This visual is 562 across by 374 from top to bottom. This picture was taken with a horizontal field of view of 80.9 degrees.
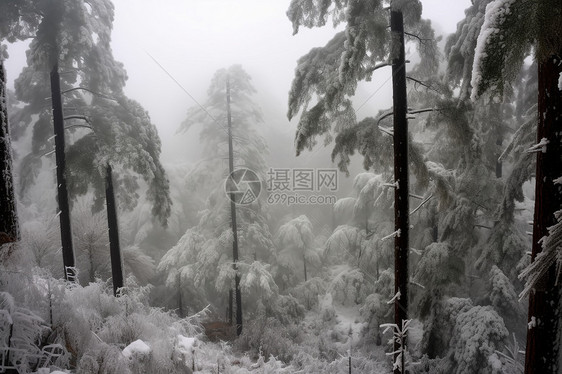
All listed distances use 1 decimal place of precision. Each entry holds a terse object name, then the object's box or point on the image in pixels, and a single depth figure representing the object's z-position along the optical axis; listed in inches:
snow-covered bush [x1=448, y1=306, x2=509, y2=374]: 319.6
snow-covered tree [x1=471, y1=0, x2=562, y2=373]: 111.6
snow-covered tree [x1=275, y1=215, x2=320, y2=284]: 657.0
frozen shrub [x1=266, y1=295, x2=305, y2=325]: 563.2
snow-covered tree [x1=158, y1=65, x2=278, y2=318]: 548.1
